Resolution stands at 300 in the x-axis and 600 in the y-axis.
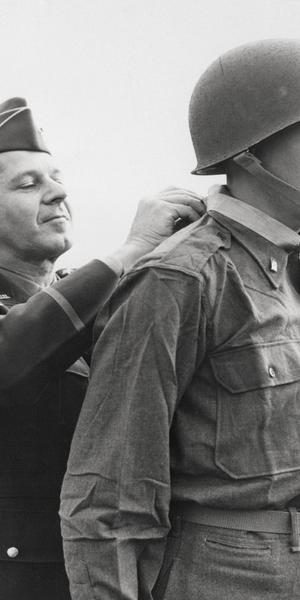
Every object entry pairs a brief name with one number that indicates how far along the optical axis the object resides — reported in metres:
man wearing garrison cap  2.76
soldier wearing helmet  2.14
